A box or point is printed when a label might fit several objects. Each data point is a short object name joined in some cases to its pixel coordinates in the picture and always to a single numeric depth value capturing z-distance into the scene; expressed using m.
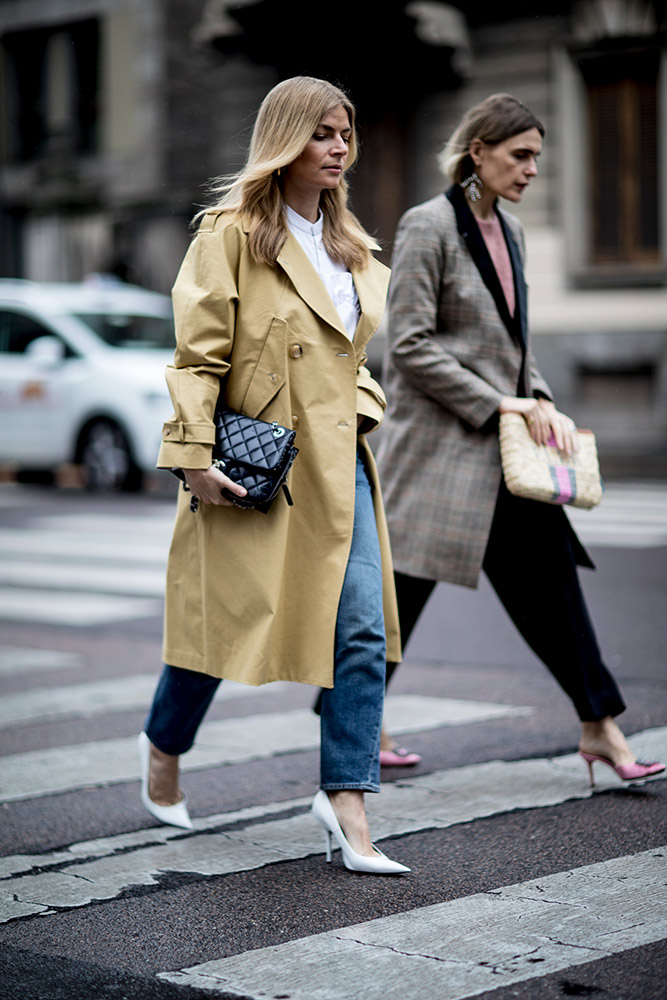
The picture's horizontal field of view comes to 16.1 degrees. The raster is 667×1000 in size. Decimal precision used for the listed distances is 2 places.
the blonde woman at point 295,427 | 5.45
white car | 21.63
